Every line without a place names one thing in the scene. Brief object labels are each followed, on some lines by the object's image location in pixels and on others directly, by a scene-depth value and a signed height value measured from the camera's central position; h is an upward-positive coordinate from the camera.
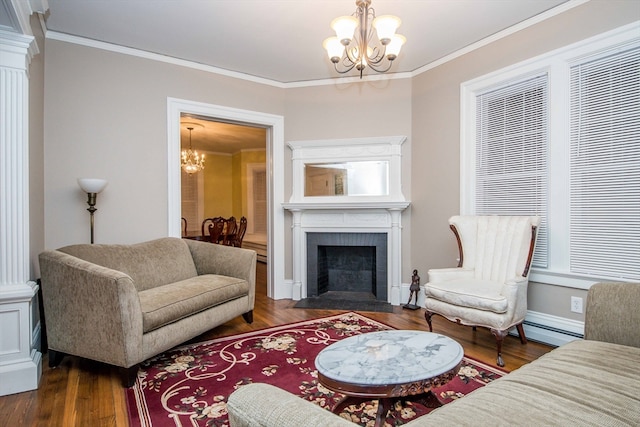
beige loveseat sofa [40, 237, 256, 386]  2.14 -0.66
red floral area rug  1.84 -1.09
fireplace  4.06 -0.08
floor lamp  2.89 +0.18
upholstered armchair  2.50 -0.57
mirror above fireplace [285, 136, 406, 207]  4.09 +0.45
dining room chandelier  6.35 +0.88
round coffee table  1.35 -0.66
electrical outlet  2.69 -0.75
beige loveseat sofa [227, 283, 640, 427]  0.70 -0.62
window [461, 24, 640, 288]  2.49 +0.44
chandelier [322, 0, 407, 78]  2.19 +1.14
